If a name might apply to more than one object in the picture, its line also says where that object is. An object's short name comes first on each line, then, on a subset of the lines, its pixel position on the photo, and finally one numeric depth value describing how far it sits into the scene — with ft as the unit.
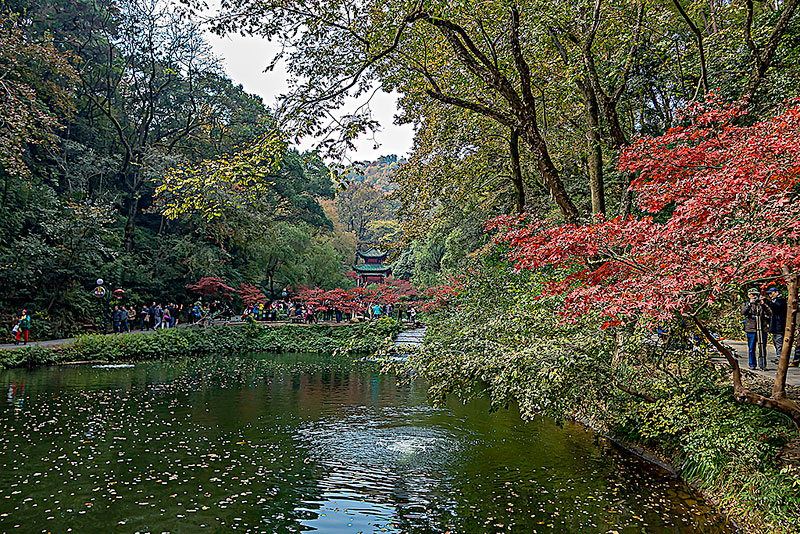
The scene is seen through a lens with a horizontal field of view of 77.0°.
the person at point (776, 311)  25.76
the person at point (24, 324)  51.96
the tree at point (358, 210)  185.16
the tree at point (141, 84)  71.92
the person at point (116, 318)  62.23
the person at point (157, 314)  69.05
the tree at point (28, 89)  44.01
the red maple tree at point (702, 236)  14.20
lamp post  57.77
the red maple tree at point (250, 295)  82.74
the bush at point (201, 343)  48.61
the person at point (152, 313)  72.25
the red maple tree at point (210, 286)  77.36
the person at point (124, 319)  62.85
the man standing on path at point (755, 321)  25.67
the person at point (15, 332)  51.29
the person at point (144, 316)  70.35
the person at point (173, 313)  75.41
